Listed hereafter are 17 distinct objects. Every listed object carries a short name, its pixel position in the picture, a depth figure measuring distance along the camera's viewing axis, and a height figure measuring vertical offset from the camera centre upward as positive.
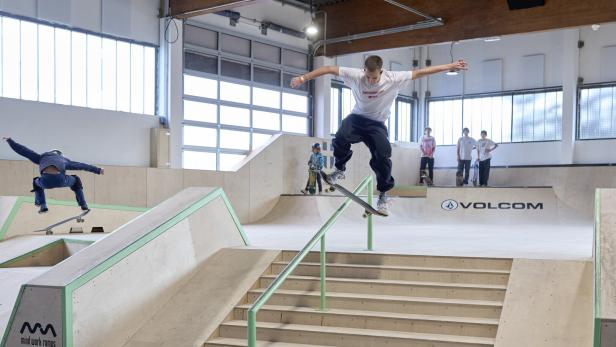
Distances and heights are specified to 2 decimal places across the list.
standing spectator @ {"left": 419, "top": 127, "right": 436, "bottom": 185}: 19.75 +0.27
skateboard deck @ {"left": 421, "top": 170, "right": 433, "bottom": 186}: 20.61 -0.53
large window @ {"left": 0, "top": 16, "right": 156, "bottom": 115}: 13.23 +2.13
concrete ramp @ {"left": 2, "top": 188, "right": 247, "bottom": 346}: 5.35 -1.13
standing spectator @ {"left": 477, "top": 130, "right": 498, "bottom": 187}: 18.41 +0.11
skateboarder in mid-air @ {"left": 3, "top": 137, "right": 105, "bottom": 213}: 9.84 -0.12
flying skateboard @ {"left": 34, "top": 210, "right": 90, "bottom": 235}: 11.04 -1.13
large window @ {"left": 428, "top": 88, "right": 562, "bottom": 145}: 20.94 +1.69
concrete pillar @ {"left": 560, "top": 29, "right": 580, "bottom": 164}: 19.98 +2.18
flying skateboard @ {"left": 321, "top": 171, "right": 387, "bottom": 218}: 7.23 -0.42
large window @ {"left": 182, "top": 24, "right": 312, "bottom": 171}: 16.91 +1.91
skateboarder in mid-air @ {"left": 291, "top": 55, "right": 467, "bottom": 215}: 6.75 +0.61
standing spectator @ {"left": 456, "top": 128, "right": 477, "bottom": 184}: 19.05 +0.30
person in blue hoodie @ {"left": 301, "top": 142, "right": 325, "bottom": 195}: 17.09 +0.01
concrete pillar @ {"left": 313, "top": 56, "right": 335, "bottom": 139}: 20.12 +1.88
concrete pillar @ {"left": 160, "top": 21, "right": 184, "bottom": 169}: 15.98 +1.80
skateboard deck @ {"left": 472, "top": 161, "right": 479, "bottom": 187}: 19.15 -0.38
